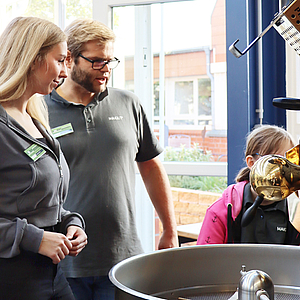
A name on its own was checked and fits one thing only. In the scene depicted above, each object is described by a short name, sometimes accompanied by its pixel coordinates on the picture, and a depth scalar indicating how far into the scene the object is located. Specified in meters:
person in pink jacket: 2.14
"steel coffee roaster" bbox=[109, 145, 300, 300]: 1.41
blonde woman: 1.92
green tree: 3.17
